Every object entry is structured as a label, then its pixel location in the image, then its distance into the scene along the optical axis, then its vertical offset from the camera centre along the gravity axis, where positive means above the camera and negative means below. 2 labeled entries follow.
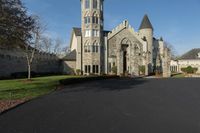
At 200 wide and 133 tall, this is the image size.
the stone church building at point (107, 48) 29.11 +4.72
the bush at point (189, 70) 33.98 -0.24
